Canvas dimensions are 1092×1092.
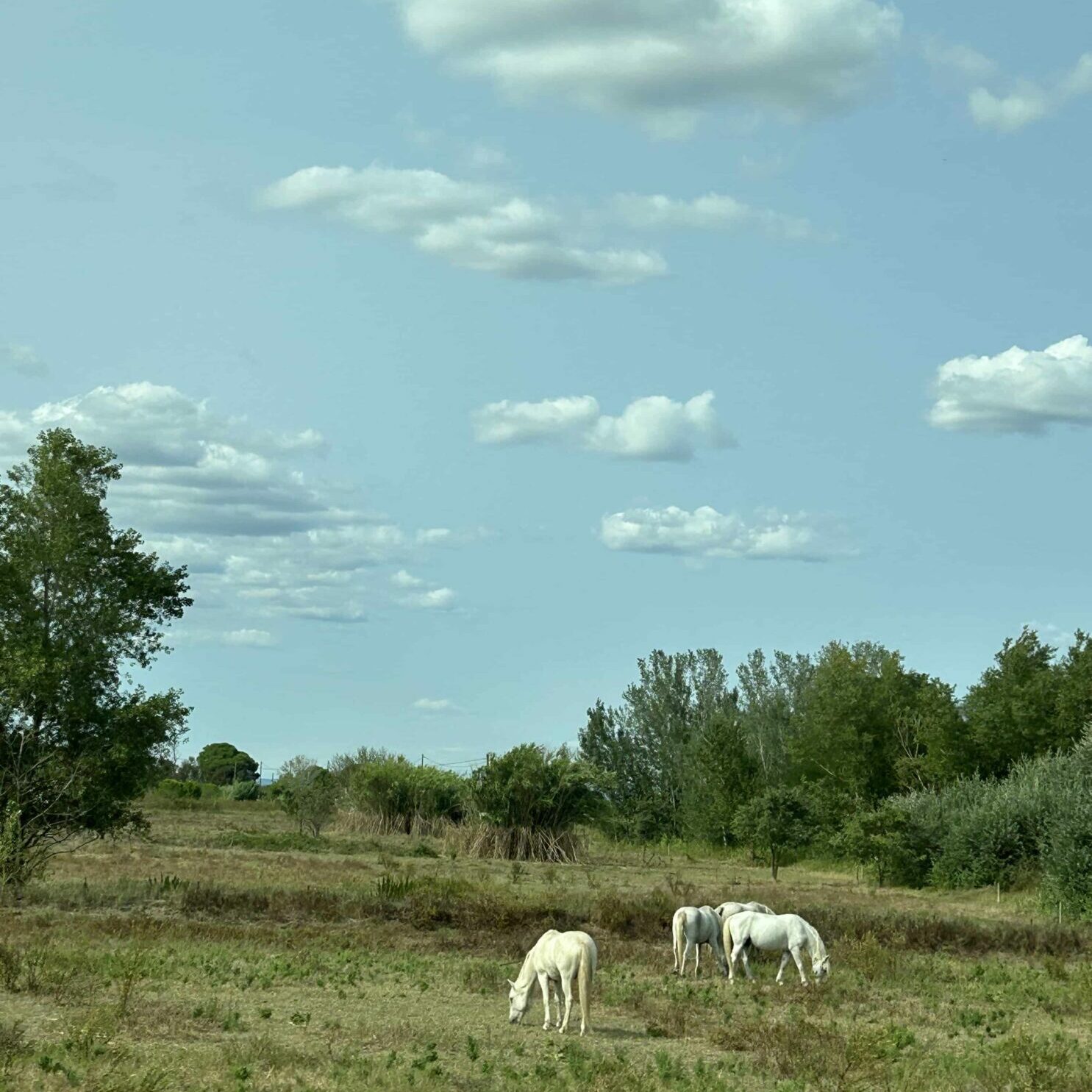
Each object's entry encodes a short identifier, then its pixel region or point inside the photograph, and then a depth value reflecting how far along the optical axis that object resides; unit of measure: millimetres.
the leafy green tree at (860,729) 77375
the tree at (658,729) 98062
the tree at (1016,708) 65250
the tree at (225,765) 136250
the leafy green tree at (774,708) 96938
